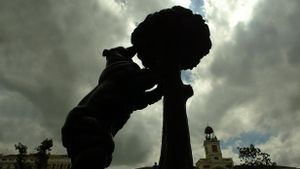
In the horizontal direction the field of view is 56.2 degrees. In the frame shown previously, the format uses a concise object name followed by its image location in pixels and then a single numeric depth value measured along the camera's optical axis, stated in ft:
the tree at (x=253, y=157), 95.61
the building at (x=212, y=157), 209.67
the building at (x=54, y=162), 212.23
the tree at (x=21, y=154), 94.92
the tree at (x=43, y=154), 96.73
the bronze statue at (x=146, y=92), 10.98
